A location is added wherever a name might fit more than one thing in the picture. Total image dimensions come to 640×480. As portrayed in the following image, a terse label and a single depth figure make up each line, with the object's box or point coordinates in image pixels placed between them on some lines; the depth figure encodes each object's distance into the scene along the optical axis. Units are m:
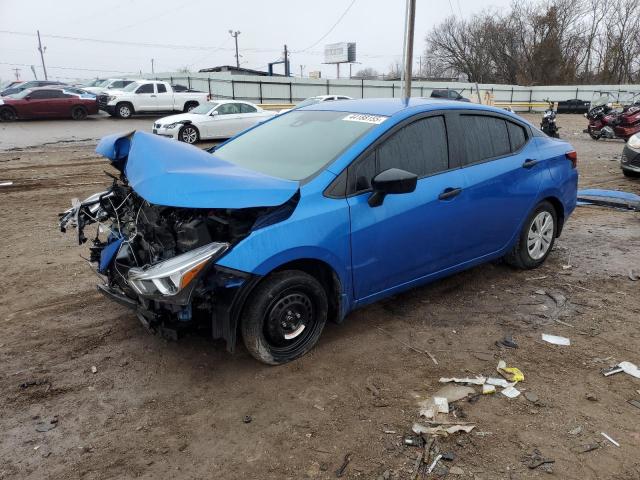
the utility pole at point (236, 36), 78.00
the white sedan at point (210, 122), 16.08
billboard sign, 65.62
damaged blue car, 3.03
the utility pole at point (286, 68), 55.87
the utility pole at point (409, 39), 20.50
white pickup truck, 25.27
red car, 23.25
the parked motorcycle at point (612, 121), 15.76
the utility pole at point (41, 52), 76.75
